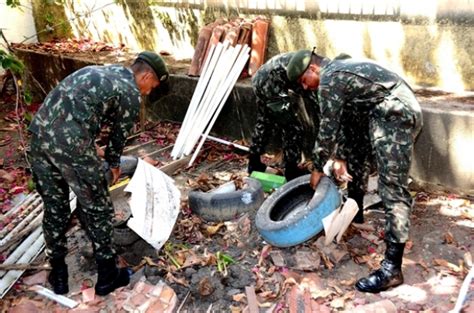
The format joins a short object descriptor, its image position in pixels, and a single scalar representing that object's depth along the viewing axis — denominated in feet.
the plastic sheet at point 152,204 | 13.69
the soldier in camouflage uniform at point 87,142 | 11.61
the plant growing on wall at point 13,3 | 16.80
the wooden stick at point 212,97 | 21.45
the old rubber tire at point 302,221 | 13.66
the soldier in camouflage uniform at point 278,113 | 17.53
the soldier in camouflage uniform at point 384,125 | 12.05
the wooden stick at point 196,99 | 21.62
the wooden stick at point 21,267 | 13.93
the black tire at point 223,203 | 16.43
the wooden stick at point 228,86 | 21.22
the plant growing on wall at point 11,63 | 13.16
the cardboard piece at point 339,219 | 13.84
